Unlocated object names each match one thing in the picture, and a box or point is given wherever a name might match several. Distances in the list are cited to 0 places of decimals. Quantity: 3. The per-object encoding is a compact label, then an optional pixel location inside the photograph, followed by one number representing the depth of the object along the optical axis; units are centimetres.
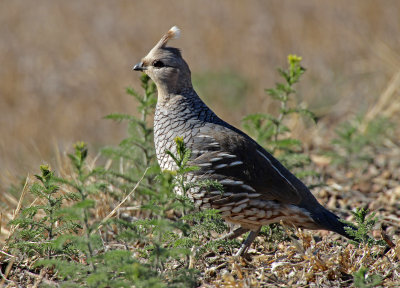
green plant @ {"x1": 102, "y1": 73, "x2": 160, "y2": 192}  945
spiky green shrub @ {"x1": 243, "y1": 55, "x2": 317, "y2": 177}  945
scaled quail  833
